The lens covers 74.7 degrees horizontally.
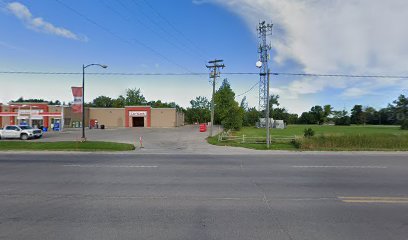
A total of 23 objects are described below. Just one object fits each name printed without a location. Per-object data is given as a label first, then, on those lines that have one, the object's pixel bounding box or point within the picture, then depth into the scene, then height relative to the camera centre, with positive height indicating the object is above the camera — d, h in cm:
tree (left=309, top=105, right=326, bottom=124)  14125 +485
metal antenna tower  5767 +1873
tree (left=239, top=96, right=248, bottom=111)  10061 +806
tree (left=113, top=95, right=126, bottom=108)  11688 +927
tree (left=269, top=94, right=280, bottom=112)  11996 +1055
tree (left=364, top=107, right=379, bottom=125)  13525 +429
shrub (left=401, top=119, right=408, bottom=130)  6859 -10
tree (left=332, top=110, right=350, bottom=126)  12919 +258
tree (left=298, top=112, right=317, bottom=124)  14175 +271
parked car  3163 -116
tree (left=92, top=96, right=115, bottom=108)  12394 +1003
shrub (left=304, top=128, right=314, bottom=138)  2600 -87
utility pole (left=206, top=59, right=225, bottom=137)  3468 +742
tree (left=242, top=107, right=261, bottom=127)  9056 +199
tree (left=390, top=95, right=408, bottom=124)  9988 +676
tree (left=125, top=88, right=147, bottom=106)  11619 +1115
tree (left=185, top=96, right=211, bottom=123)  11265 +361
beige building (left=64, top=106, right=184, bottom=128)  6600 +155
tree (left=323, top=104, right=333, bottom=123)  14402 +713
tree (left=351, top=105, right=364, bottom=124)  13718 +499
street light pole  2425 +395
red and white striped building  5284 +167
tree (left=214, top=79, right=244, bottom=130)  6788 +621
